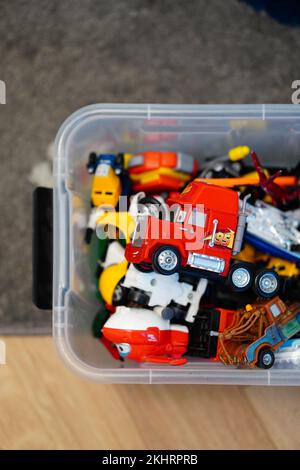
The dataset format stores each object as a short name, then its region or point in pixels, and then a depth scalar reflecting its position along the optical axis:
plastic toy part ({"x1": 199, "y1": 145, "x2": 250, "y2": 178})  0.97
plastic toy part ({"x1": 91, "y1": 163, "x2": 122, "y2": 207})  0.95
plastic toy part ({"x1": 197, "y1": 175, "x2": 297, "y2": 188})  0.96
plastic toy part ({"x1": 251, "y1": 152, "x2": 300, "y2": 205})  0.95
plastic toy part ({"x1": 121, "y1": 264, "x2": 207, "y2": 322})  0.92
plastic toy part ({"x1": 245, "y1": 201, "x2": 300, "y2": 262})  0.94
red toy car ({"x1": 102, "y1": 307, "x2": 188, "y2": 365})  0.92
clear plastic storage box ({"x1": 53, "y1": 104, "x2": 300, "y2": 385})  0.93
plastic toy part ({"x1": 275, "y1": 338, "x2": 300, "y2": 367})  0.92
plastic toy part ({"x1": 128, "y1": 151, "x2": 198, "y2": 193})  0.97
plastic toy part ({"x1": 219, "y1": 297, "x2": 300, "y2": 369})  0.91
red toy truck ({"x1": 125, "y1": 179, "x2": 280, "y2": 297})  0.90
